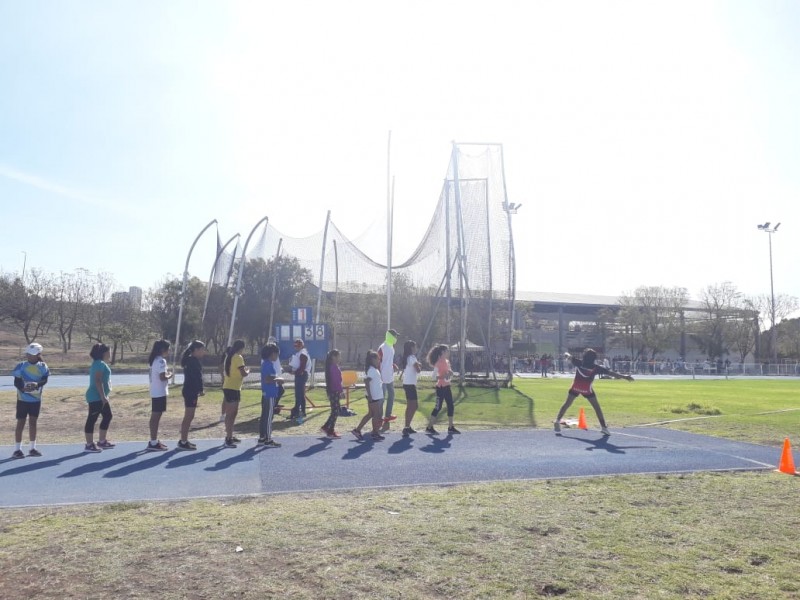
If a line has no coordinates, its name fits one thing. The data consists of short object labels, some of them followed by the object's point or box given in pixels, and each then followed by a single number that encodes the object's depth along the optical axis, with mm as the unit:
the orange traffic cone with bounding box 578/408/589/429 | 13669
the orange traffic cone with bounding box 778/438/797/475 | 8711
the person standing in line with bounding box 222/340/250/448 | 10688
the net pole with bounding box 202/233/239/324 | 28375
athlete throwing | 12734
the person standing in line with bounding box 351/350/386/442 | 11766
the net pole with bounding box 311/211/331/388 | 25192
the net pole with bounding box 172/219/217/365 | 25366
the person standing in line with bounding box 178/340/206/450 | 10328
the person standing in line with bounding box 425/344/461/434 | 12480
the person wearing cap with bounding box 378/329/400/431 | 12625
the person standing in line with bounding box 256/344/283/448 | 10872
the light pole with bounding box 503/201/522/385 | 26317
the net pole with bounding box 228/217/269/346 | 24020
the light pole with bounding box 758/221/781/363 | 58906
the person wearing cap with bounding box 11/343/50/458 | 9680
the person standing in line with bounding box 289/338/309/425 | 13977
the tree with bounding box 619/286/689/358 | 68375
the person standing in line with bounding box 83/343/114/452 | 10133
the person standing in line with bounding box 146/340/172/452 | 10375
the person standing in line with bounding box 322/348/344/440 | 11984
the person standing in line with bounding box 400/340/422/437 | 12359
